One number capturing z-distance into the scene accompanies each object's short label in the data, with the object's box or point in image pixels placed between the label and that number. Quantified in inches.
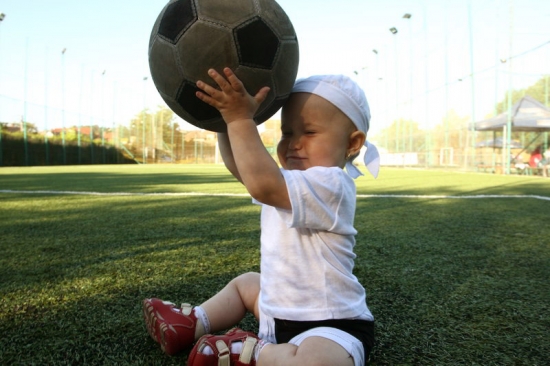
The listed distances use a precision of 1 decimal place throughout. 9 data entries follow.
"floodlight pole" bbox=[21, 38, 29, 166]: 933.9
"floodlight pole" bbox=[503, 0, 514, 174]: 602.6
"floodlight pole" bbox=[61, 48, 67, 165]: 1072.7
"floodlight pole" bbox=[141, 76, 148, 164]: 1435.8
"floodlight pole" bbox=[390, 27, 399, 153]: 1119.6
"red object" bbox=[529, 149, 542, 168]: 670.3
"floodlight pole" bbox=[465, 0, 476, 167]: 753.0
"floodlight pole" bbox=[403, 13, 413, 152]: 1042.1
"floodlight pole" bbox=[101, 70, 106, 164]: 1240.5
